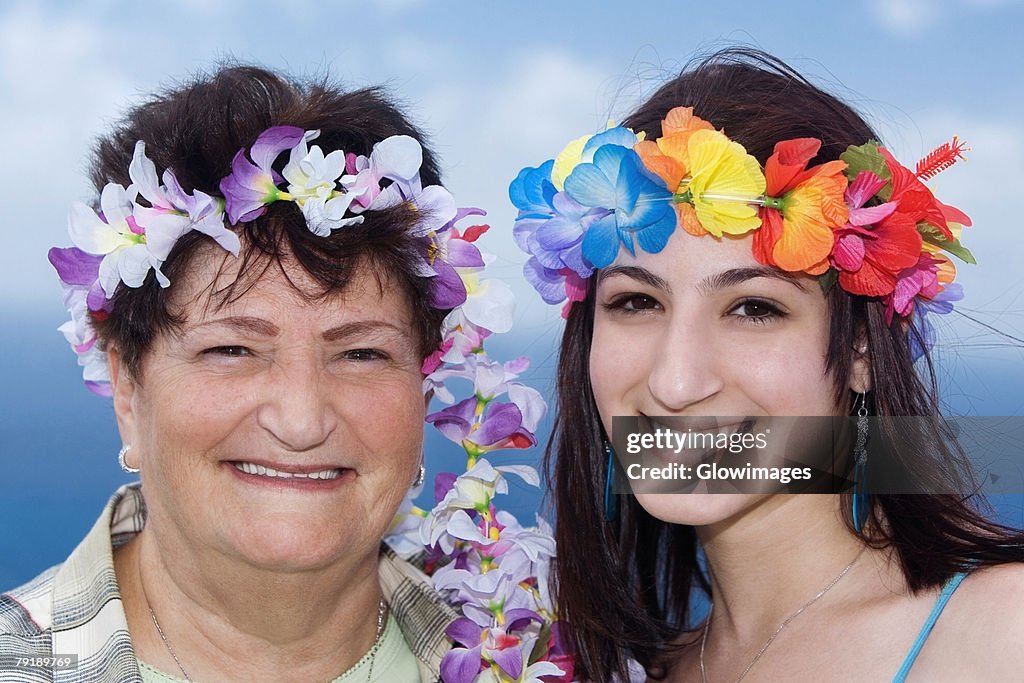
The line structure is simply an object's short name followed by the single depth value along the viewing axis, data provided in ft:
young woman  8.98
